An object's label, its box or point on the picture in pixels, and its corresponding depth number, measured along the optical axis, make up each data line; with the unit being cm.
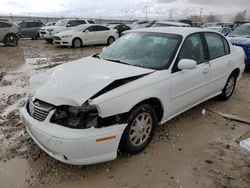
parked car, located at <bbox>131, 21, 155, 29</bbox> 1499
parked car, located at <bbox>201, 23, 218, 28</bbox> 1785
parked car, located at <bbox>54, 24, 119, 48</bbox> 1113
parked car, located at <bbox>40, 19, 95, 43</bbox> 1310
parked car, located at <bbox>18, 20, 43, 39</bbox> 1540
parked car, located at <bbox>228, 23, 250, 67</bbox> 596
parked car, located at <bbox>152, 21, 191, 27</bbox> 1094
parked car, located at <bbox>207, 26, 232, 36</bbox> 1237
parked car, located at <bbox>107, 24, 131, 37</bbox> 1581
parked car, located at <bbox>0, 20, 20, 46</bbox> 1144
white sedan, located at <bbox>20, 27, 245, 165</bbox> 210
